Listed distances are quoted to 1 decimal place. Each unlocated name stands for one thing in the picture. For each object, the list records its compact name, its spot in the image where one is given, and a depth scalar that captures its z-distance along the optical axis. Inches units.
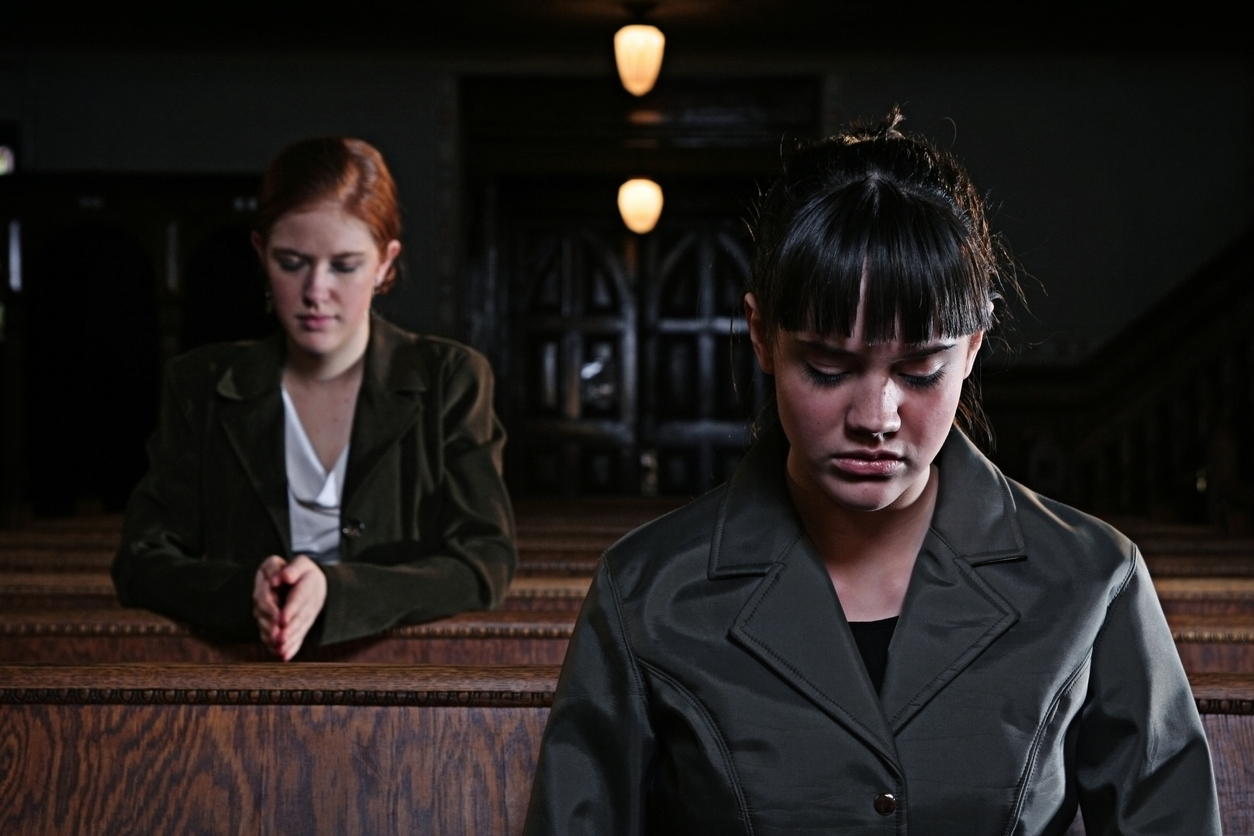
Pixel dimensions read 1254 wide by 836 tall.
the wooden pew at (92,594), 102.7
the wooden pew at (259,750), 63.7
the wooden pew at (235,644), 85.5
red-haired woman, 88.2
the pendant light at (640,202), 315.3
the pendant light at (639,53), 268.5
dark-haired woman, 46.3
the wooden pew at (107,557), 124.3
